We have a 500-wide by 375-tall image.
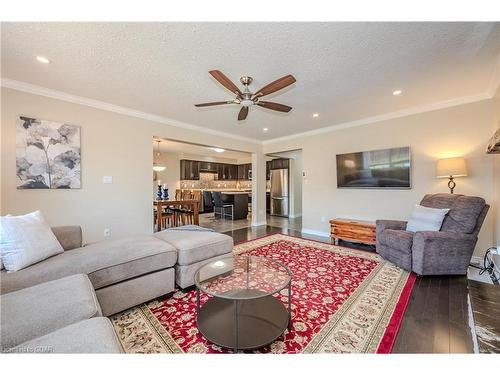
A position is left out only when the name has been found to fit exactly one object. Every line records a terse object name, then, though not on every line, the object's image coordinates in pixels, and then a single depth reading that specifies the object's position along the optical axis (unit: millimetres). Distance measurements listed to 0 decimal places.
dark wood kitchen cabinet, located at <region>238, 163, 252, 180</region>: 9719
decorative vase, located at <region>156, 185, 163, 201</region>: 4531
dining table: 4342
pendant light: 6355
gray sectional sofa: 964
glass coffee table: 1437
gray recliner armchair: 2516
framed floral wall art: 2801
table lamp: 3018
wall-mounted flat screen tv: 3729
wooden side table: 3590
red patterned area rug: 1475
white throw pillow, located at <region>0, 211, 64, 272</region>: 1542
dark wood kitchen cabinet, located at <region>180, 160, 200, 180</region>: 8320
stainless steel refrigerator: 7543
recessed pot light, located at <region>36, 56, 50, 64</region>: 2201
